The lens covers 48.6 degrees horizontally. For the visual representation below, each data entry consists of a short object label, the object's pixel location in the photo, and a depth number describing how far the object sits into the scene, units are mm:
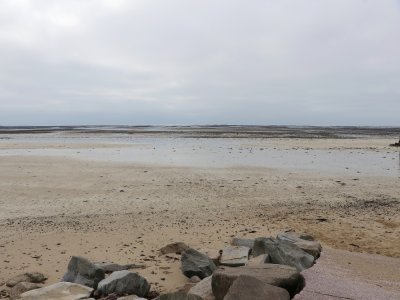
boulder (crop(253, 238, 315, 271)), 6980
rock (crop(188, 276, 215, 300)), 5827
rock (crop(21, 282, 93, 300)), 6180
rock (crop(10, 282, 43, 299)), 6532
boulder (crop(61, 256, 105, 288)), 6801
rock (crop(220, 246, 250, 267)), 7336
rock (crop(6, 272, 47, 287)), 7055
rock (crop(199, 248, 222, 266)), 7652
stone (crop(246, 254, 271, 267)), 6735
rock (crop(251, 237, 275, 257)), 7507
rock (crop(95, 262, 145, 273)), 7383
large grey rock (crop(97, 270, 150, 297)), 6312
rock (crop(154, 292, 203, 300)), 5125
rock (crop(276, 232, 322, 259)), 7812
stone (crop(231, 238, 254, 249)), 8648
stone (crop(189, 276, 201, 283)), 6817
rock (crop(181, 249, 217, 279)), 7047
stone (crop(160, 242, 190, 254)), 8594
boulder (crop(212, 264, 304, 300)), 5688
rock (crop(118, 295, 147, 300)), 5961
